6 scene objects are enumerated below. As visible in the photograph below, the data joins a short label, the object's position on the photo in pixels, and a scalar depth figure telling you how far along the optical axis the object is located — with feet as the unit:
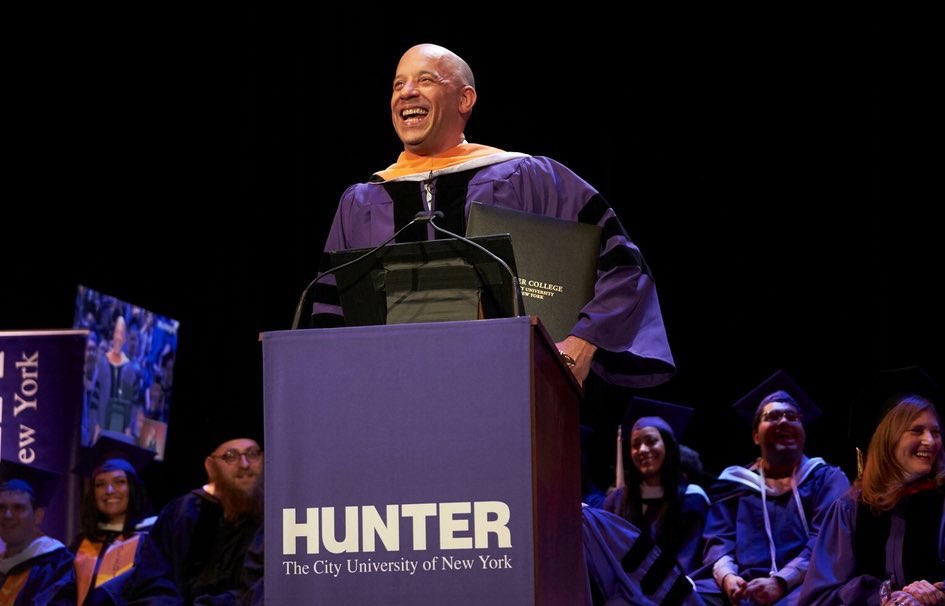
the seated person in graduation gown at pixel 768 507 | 36.09
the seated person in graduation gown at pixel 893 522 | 29.32
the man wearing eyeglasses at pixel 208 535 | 39.47
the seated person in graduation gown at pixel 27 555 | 41.01
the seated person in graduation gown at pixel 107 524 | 42.24
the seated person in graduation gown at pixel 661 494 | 38.99
